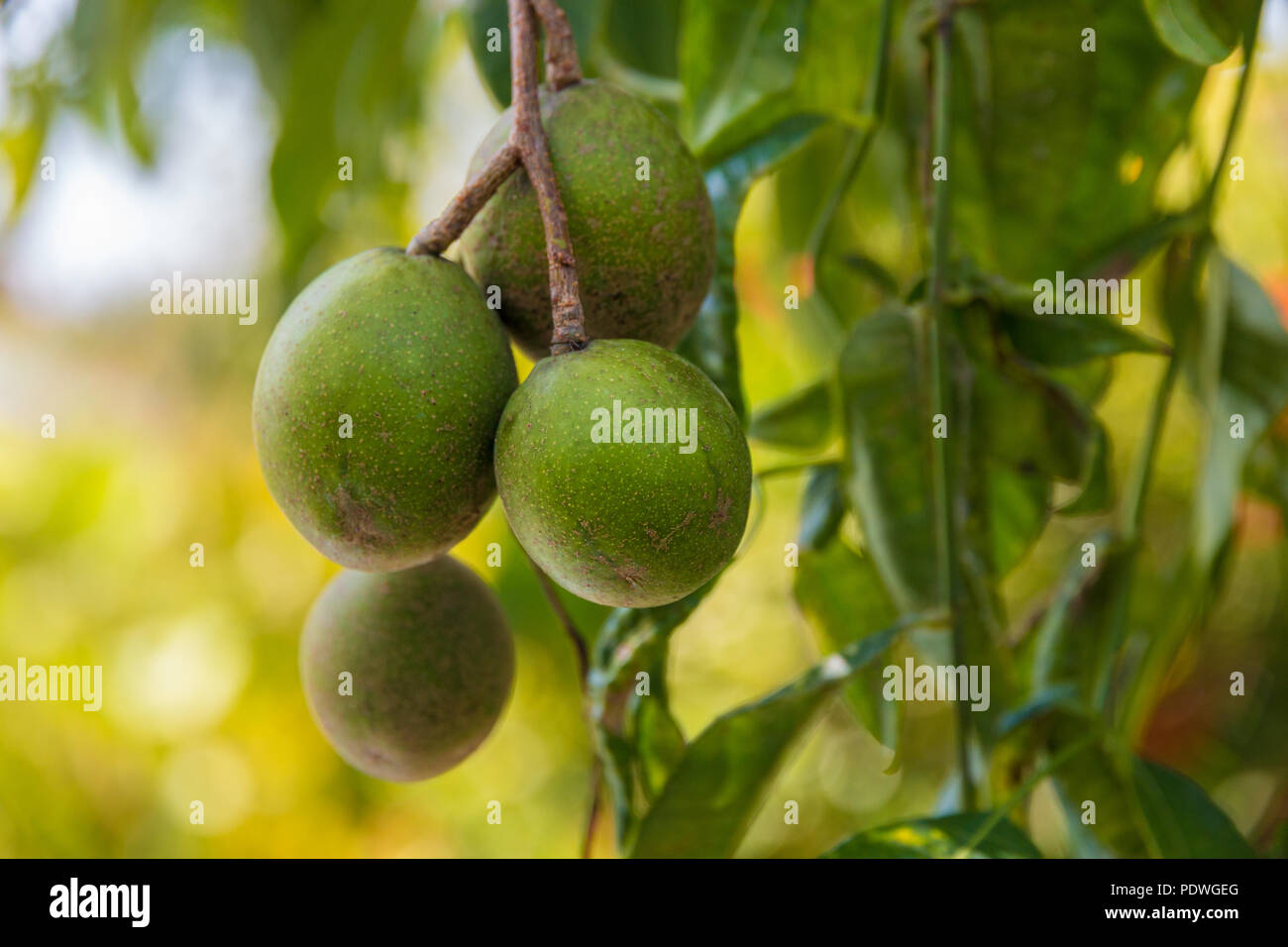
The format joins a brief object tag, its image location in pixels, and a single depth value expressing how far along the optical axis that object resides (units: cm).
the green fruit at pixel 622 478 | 48
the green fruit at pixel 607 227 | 58
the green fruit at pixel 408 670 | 74
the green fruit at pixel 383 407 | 53
